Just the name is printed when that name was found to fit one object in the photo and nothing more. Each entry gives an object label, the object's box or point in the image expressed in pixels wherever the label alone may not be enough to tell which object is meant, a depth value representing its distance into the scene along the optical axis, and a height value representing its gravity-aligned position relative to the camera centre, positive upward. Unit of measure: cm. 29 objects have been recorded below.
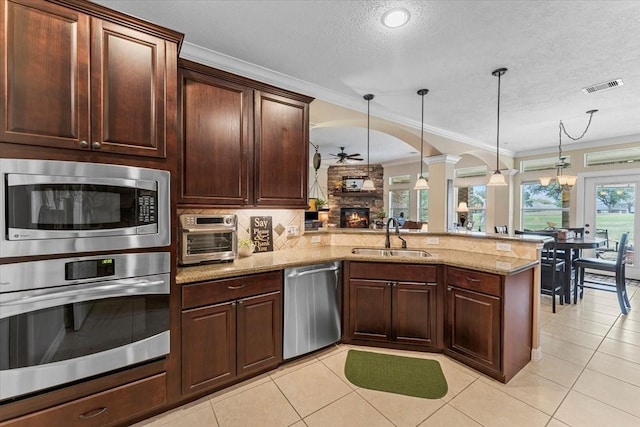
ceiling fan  693 +132
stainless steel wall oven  141 -61
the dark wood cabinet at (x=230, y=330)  194 -92
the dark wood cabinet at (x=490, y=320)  221 -94
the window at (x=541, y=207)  642 +5
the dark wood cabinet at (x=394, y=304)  260 -90
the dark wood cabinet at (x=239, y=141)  223 +60
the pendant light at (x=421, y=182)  454 +44
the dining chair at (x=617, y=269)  376 -85
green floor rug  214 -137
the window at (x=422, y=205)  873 +12
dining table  387 -57
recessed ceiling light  195 +139
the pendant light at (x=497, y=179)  352 +38
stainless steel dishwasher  240 -90
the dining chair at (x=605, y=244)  546 -70
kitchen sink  307 -48
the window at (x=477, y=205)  772 +11
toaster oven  217 -24
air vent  312 +142
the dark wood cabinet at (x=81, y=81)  143 +73
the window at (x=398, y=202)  924 +23
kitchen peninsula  222 -75
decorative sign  288 -25
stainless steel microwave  141 +1
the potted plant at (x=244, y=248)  266 -38
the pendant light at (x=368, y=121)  347 +123
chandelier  479 +59
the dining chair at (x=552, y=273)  384 -92
